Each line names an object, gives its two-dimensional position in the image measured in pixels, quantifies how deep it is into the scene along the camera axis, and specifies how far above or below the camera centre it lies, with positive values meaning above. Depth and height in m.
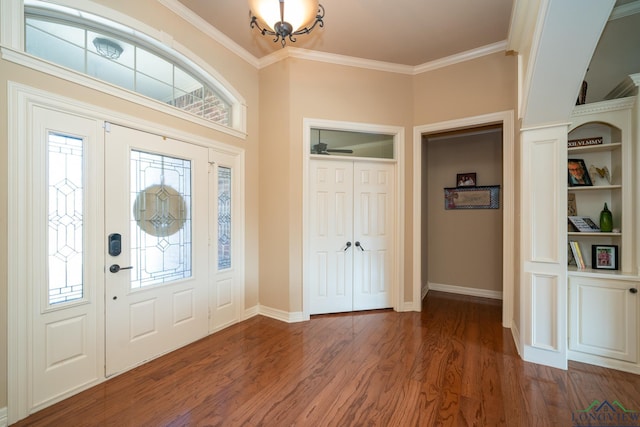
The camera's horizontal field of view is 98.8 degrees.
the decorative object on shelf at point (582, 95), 2.71 +1.16
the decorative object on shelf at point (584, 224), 2.63 -0.11
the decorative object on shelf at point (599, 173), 2.66 +0.39
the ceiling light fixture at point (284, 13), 1.78 +1.33
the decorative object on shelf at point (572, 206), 2.80 +0.07
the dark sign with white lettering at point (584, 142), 2.63 +0.69
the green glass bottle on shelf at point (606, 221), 2.54 -0.08
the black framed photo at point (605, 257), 2.52 -0.41
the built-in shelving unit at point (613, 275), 2.35 -0.55
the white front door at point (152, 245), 2.33 -0.30
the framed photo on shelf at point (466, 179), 4.69 +0.58
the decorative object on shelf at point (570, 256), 2.71 -0.43
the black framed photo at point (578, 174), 2.68 +0.38
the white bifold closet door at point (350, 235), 3.68 -0.29
